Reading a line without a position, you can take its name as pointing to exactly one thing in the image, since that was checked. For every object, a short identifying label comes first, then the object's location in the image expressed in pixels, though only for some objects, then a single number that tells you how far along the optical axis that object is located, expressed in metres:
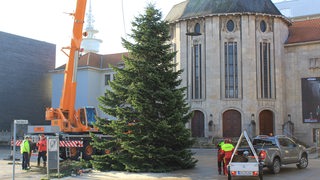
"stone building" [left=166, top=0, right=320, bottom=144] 43.81
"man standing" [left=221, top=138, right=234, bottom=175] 17.12
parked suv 17.92
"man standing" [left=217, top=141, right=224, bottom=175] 18.11
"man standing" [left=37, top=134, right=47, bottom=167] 22.59
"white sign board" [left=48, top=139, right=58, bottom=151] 17.61
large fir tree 18.25
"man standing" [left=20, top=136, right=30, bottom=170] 21.53
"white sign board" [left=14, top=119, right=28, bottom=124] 16.11
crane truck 24.03
